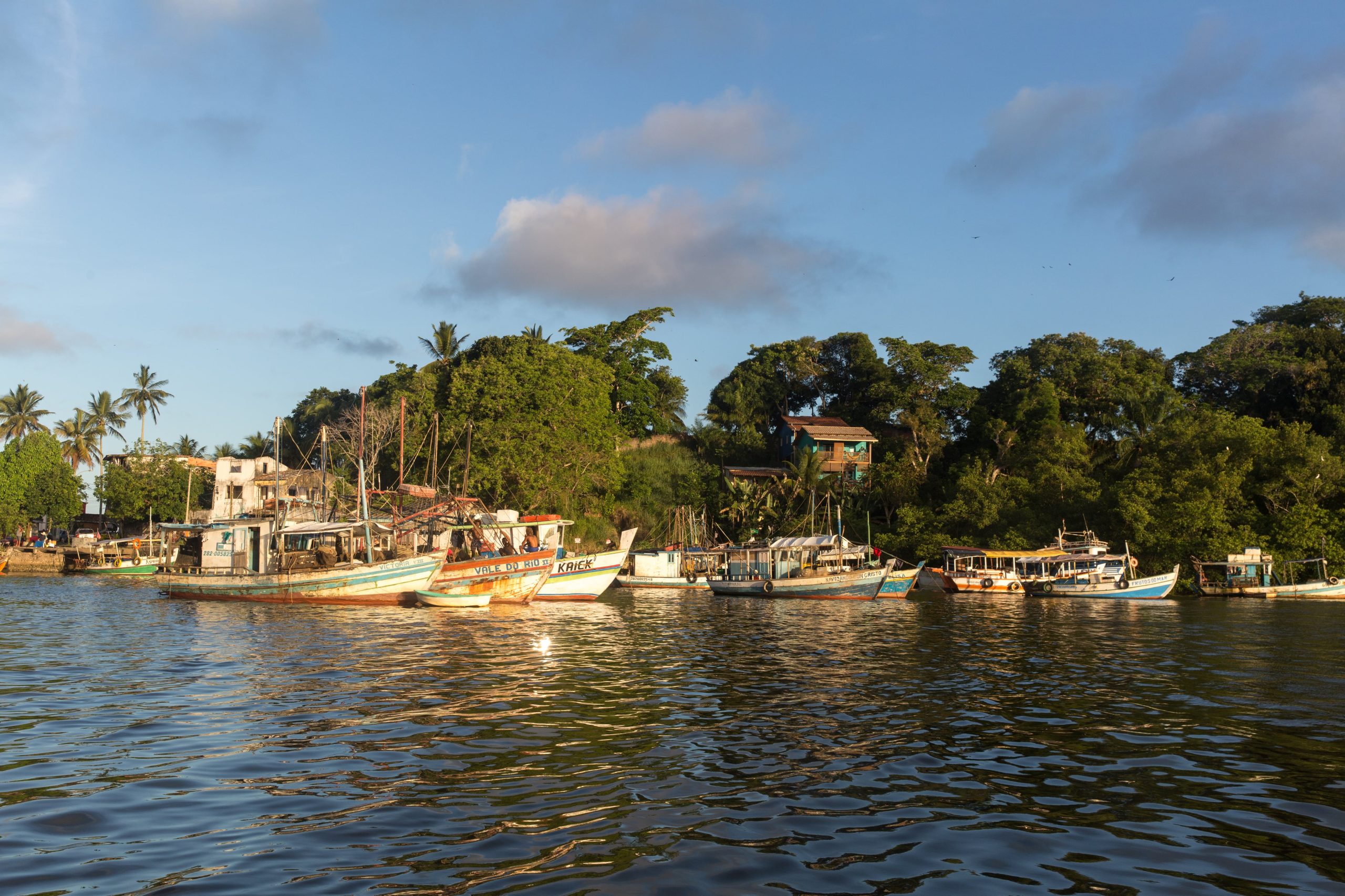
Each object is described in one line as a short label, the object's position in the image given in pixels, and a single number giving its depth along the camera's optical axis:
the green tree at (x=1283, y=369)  59.50
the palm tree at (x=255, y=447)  99.75
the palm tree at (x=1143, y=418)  61.25
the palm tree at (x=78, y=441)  88.12
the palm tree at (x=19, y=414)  84.75
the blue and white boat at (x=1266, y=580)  49.75
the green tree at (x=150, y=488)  80.06
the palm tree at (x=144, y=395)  94.19
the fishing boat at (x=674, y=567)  59.25
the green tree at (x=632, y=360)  75.31
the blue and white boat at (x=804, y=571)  49.56
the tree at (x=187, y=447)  104.02
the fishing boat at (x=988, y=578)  55.78
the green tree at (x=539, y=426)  60.88
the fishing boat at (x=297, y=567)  37.44
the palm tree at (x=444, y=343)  85.12
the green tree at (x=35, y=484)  78.94
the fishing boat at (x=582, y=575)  42.12
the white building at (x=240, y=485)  74.62
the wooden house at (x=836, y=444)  72.19
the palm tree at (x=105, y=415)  90.12
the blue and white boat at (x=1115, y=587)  50.41
